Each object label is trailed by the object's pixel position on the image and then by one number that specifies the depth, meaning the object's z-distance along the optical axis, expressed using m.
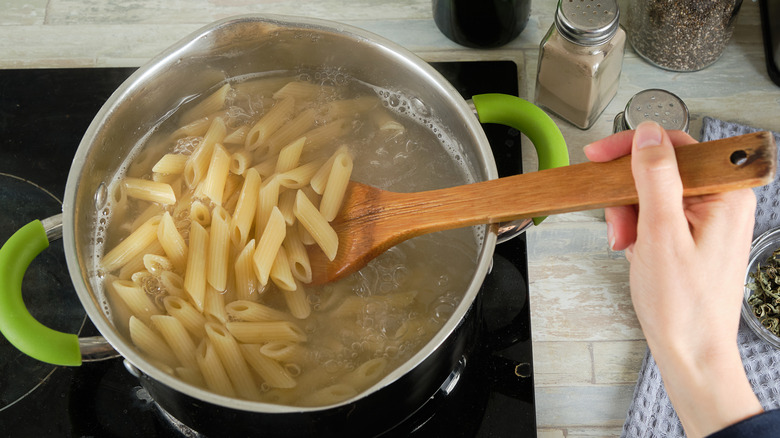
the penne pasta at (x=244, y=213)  1.06
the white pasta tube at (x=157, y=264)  1.05
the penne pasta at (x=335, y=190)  1.07
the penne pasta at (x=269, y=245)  1.01
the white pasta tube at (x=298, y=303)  1.05
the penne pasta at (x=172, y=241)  1.04
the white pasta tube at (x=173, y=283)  1.04
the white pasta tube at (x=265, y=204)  1.08
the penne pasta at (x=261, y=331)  1.01
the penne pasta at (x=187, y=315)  1.02
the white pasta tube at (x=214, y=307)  1.03
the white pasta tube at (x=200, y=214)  1.08
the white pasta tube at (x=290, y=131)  1.16
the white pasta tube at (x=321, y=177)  1.09
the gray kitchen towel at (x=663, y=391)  1.06
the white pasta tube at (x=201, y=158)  1.11
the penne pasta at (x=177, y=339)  0.99
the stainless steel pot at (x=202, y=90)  0.88
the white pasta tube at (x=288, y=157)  1.12
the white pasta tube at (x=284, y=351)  0.99
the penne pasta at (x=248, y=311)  1.02
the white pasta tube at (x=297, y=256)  1.06
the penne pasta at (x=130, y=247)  1.06
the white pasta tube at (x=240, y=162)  1.12
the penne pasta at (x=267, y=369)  0.98
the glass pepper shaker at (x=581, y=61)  1.13
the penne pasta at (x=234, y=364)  0.98
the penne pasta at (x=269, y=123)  1.16
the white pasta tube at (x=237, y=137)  1.16
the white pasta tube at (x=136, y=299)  1.03
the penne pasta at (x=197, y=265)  1.01
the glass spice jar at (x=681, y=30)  1.22
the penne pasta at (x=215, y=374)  0.97
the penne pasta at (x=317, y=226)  1.04
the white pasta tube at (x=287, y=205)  1.09
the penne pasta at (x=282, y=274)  1.03
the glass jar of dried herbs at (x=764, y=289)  1.08
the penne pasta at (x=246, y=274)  1.04
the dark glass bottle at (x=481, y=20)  1.27
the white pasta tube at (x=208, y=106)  1.19
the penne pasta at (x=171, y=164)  1.12
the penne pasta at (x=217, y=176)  1.08
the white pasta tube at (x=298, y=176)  1.10
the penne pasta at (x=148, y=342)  0.99
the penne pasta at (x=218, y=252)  1.03
